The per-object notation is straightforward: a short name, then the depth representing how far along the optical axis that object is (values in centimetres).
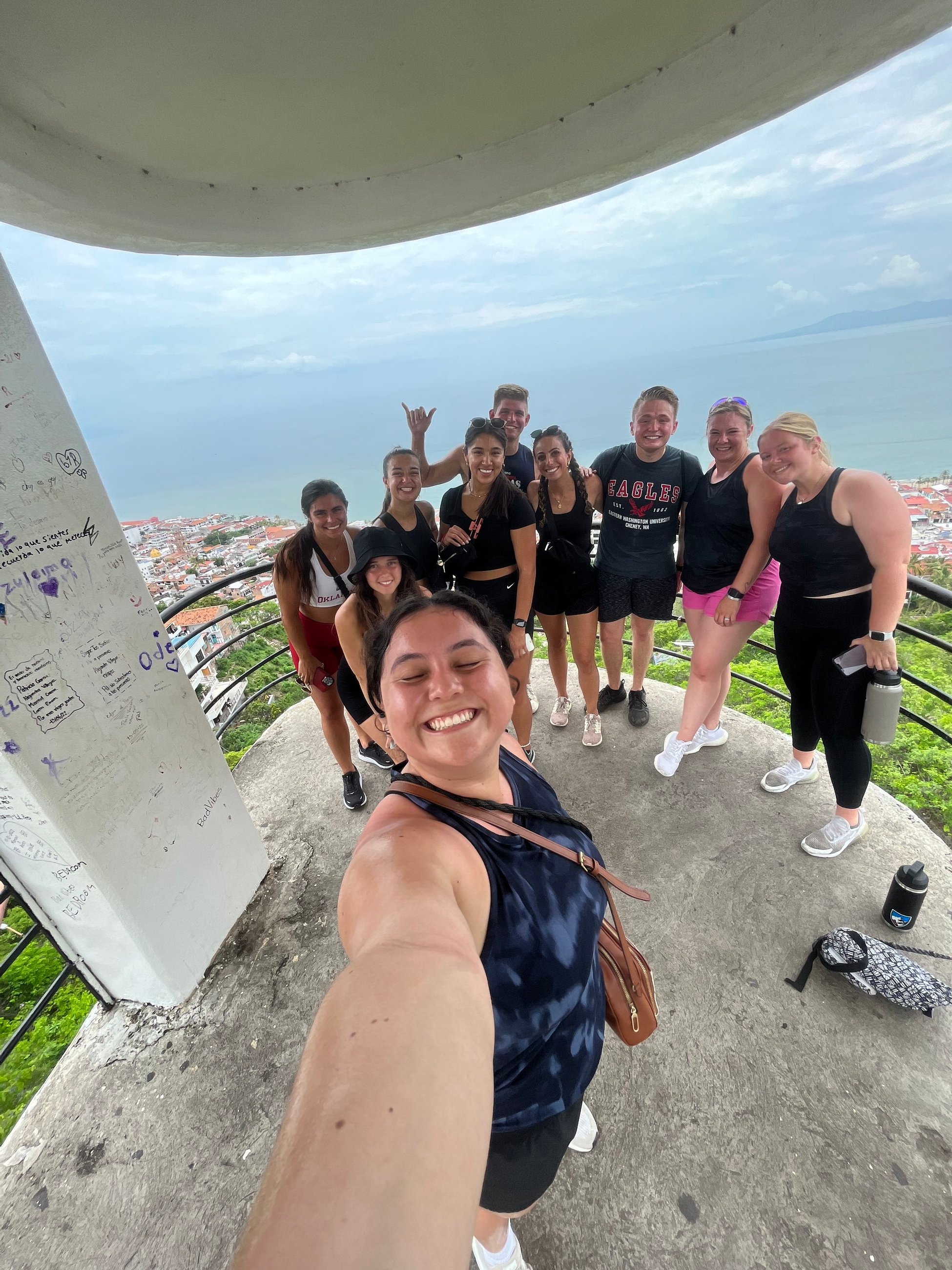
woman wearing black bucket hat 228
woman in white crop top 263
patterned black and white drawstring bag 181
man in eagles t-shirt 276
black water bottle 202
